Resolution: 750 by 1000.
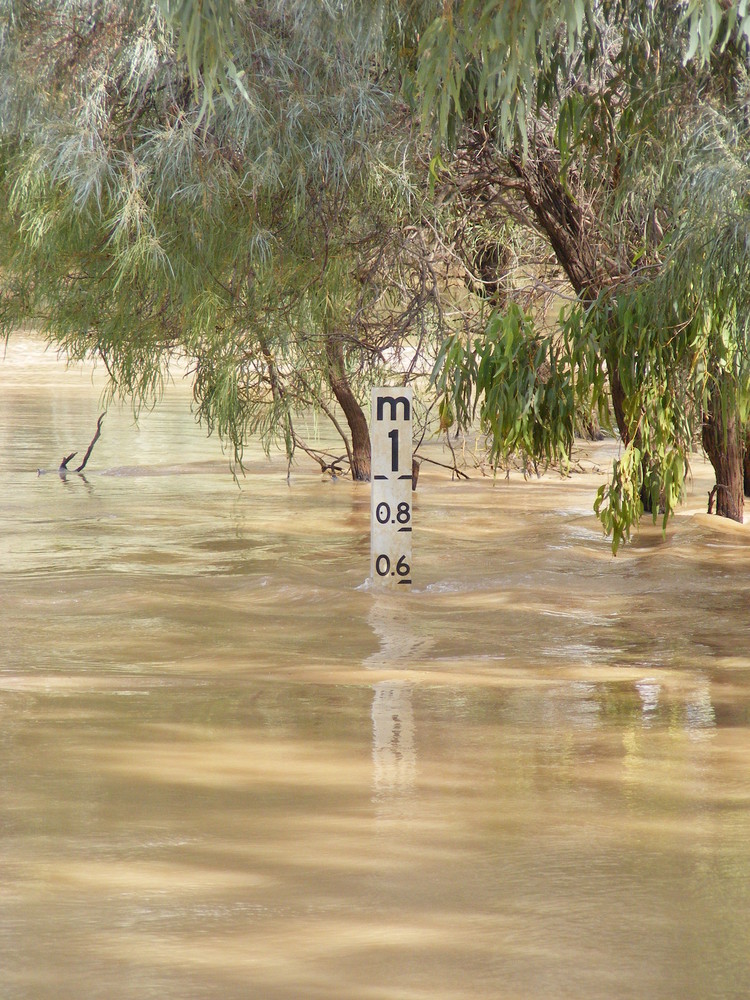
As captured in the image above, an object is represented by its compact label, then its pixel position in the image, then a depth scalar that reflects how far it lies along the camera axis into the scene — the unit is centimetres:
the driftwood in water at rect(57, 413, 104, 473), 2991
